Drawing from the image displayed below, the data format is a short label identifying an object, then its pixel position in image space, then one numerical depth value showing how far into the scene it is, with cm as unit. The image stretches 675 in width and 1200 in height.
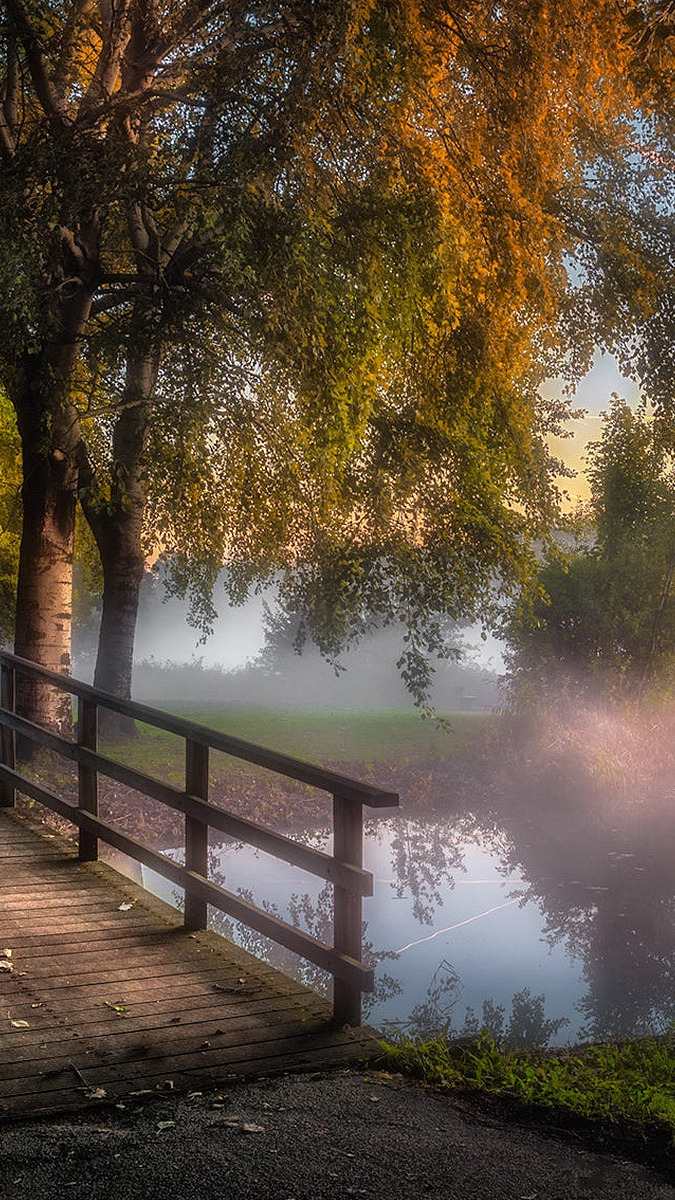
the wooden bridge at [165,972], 614
